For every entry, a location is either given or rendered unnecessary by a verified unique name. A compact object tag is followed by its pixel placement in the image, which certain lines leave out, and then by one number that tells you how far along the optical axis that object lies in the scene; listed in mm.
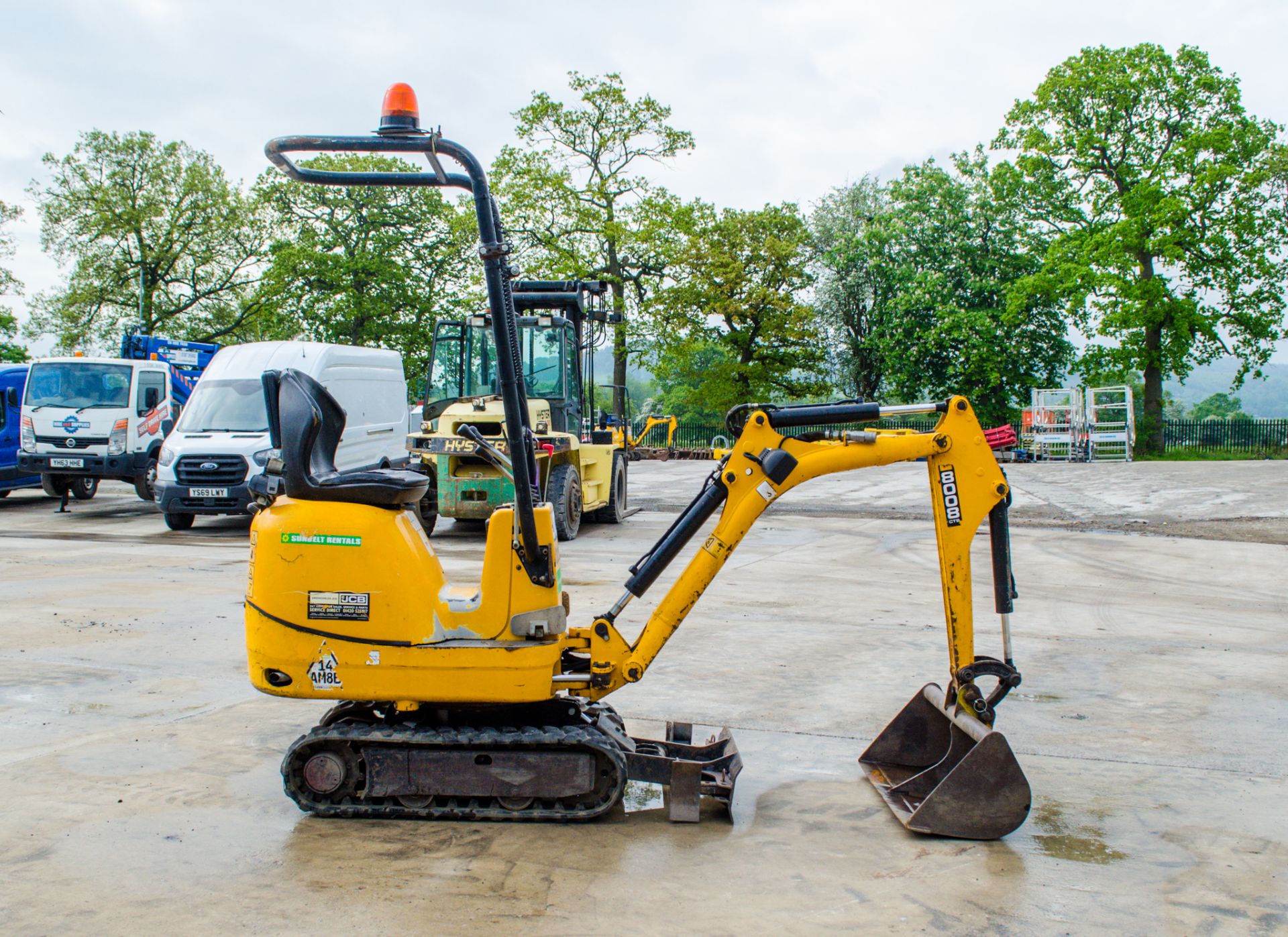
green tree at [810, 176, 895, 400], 44188
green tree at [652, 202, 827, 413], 39750
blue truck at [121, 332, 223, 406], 20656
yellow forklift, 12930
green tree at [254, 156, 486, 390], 39219
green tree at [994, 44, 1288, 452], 32531
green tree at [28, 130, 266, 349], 38938
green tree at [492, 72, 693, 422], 38031
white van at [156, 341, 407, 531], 13820
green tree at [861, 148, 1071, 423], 37688
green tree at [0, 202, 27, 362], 37875
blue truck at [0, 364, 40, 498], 18156
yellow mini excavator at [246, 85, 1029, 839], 4078
